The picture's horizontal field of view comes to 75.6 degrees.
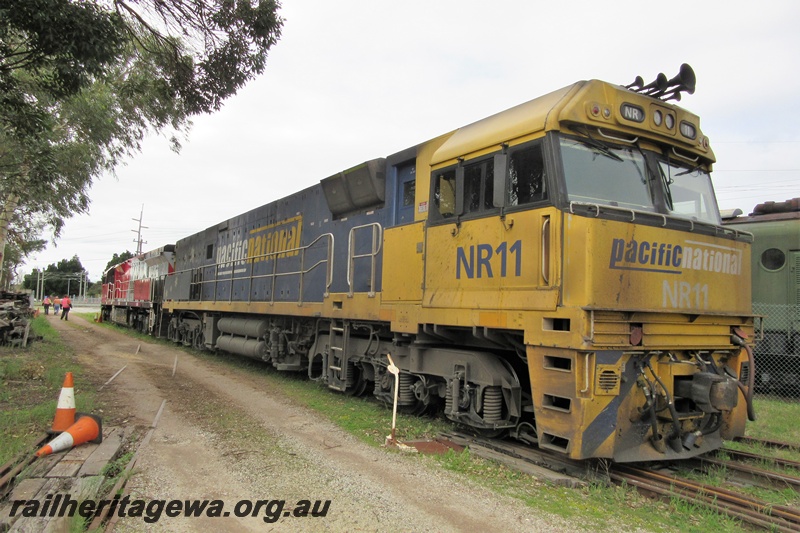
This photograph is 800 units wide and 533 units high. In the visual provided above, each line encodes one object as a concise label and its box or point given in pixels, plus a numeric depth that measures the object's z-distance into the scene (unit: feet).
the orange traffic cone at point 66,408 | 18.75
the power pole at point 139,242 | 206.39
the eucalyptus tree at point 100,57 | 19.19
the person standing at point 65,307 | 113.29
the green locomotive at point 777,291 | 32.19
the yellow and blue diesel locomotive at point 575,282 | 14.65
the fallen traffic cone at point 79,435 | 16.72
